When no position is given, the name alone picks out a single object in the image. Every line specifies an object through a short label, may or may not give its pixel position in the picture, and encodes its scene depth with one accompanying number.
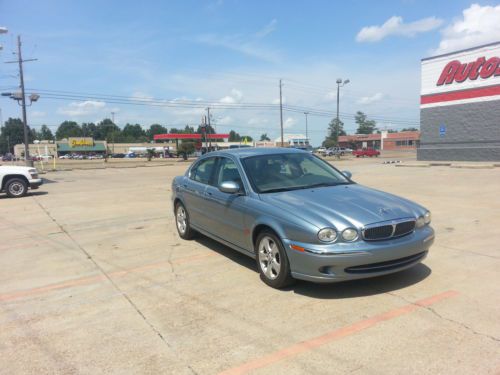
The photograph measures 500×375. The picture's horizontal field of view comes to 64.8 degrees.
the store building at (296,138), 106.19
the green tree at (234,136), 173.25
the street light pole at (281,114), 53.62
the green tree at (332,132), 137.98
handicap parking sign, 31.44
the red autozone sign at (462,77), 28.22
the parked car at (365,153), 60.76
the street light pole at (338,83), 45.37
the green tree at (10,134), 145.88
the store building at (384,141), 93.19
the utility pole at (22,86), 28.11
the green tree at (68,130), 176.38
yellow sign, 114.69
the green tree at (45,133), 178.69
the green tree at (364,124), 151.38
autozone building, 28.42
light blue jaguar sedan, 3.92
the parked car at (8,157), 92.08
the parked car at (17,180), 14.43
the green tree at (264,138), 163.75
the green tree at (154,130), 193.62
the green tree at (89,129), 177.57
